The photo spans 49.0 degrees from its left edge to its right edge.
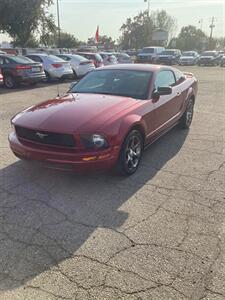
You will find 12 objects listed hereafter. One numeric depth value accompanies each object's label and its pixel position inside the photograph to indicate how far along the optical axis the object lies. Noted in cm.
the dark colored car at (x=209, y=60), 3021
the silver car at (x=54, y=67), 1220
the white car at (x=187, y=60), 2997
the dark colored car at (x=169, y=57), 2799
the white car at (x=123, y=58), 2221
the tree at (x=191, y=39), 6838
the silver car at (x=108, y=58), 1801
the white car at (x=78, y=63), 1348
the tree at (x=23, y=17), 1827
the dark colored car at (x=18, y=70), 1059
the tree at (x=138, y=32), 6013
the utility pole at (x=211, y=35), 6886
